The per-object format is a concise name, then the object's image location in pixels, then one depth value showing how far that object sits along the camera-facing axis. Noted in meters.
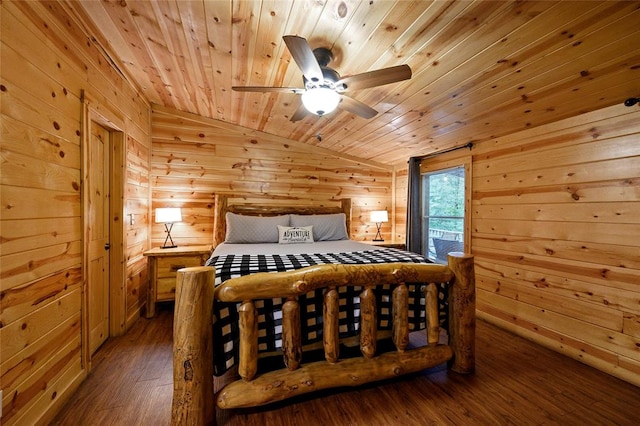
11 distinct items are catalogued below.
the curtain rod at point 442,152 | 2.99
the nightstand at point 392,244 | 3.79
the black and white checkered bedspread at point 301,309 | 1.44
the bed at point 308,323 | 1.30
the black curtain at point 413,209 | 3.74
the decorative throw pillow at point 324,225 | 3.38
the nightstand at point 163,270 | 2.75
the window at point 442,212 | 3.32
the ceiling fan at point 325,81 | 1.41
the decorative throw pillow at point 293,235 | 3.09
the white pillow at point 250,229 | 3.08
